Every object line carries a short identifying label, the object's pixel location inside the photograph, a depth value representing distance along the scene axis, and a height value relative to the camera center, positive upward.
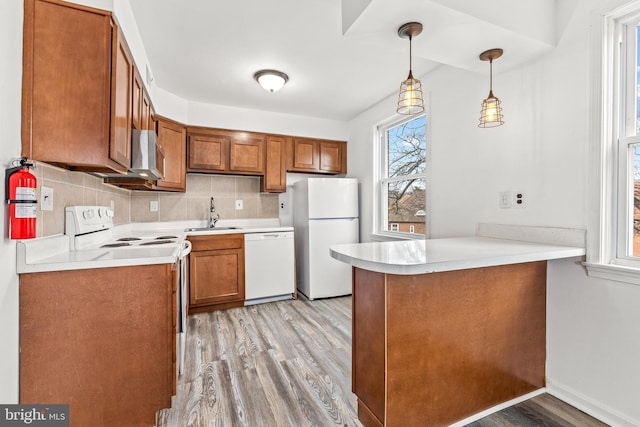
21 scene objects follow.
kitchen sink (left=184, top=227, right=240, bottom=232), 3.48 -0.21
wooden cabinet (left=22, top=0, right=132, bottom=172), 1.25 +0.56
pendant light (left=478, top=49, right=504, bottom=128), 1.67 +0.62
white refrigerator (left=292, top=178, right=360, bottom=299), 3.52 -0.22
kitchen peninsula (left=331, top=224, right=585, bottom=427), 1.32 -0.57
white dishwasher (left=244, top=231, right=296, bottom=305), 3.34 -0.64
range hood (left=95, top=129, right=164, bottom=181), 1.84 +0.37
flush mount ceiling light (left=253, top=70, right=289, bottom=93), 2.63 +1.20
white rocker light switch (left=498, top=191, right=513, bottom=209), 1.95 +0.09
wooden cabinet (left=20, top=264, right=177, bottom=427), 1.24 -0.60
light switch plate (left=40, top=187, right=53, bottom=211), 1.37 +0.05
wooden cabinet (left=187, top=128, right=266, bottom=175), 3.36 +0.71
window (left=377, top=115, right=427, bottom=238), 2.97 +0.38
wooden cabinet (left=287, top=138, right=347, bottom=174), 3.83 +0.75
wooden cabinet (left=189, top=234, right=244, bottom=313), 3.07 -0.66
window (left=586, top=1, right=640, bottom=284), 1.46 +0.35
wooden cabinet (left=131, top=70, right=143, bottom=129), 1.88 +0.74
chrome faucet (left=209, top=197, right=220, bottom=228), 3.64 -0.07
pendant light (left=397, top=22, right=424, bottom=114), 1.46 +0.65
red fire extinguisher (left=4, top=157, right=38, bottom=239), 1.12 +0.04
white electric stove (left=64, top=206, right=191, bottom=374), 1.62 -0.22
